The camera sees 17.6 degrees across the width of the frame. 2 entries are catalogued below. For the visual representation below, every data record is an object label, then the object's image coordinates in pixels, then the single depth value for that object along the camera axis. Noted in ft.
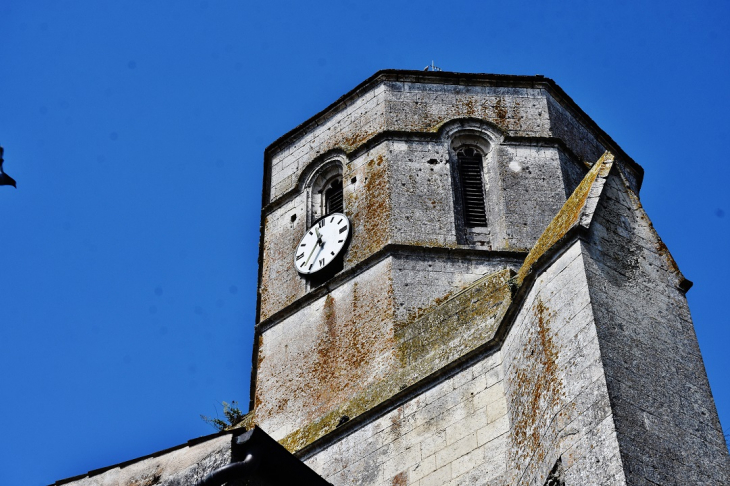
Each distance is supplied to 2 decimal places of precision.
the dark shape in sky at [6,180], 39.11
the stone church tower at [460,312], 53.71
